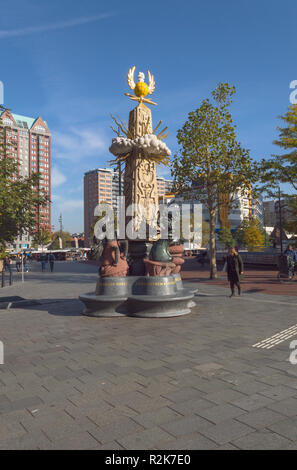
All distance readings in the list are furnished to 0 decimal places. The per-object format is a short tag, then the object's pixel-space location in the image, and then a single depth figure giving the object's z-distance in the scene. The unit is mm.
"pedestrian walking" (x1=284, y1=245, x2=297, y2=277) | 17812
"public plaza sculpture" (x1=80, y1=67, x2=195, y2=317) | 9180
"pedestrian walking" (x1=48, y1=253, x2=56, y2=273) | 30606
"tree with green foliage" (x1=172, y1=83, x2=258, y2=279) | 18562
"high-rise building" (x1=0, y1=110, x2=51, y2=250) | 134750
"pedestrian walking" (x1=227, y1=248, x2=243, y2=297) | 11961
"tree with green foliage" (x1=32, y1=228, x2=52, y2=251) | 76981
